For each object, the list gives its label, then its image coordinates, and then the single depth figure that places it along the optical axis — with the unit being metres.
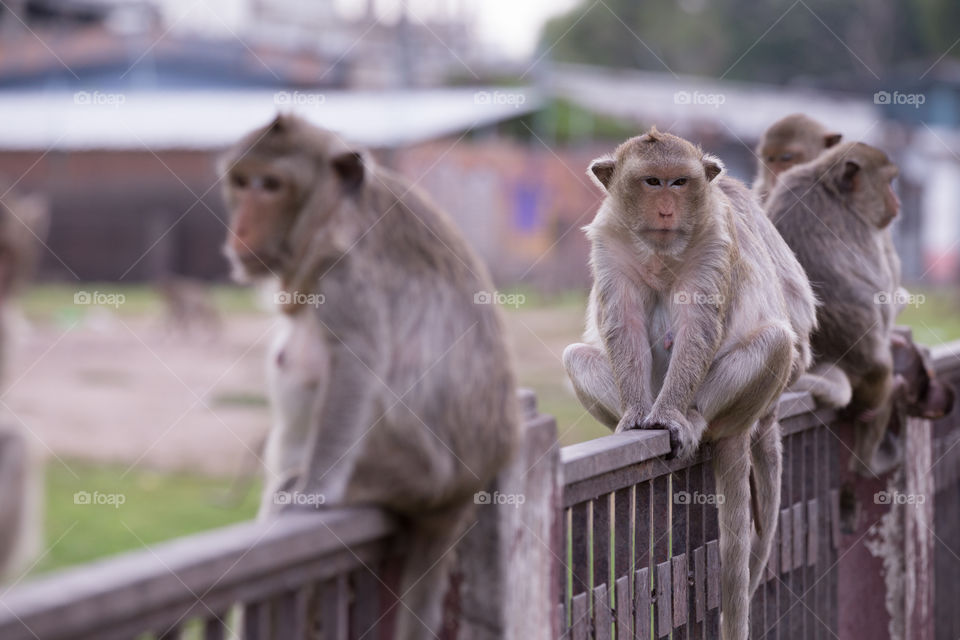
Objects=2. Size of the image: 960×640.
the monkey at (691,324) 6.96
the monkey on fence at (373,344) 4.88
